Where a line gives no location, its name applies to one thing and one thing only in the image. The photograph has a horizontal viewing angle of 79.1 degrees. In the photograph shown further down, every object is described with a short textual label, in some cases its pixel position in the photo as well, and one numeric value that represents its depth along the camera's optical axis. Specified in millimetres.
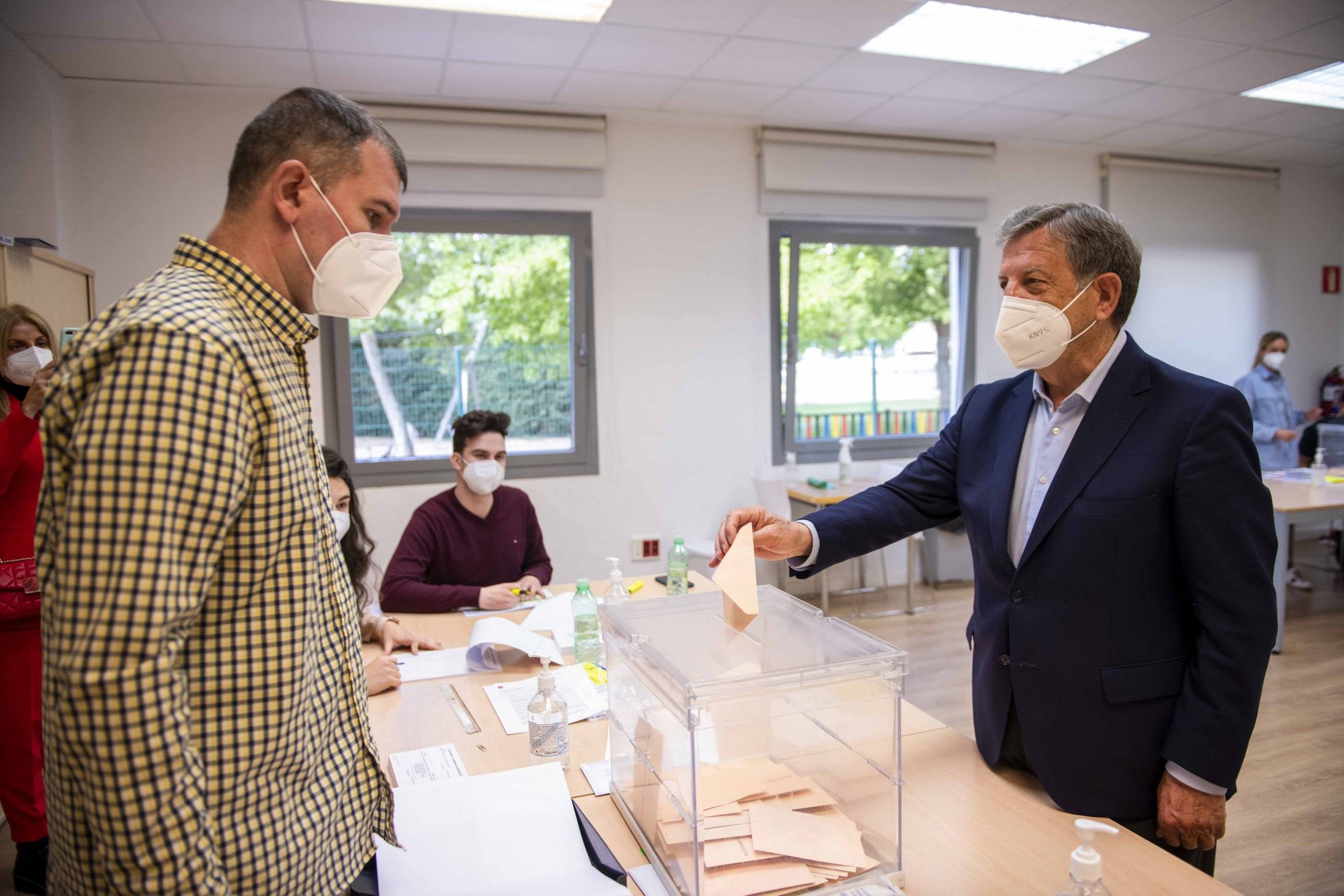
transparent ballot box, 1022
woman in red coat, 2213
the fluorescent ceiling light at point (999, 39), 3607
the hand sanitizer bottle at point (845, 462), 5188
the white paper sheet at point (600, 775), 1372
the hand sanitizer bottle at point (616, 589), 2355
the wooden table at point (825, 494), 4539
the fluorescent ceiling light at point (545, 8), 3262
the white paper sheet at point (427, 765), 1444
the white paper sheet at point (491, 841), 1088
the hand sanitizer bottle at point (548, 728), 1484
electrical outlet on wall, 4922
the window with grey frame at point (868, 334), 5234
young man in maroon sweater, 2906
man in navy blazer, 1243
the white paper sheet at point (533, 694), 1707
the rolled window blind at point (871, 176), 4922
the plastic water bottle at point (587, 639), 2027
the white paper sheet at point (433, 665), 2008
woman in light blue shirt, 5578
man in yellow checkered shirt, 720
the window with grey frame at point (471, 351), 4469
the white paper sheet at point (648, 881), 1081
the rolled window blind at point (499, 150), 4262
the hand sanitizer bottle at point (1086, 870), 826
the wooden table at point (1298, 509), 3918
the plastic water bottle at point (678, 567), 2469
